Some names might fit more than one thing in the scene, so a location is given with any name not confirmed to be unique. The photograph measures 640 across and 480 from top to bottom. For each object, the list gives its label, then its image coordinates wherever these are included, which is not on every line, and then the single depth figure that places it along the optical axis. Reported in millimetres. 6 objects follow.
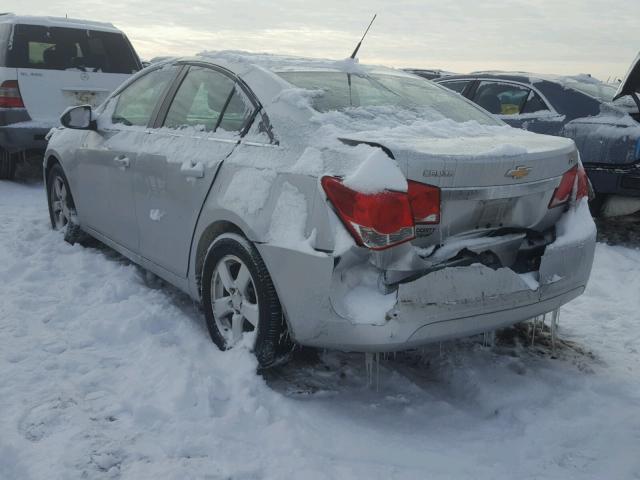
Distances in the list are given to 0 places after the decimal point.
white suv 7574
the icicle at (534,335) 3595
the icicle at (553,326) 3490
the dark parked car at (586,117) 5781
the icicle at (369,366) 3079
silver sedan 2568
